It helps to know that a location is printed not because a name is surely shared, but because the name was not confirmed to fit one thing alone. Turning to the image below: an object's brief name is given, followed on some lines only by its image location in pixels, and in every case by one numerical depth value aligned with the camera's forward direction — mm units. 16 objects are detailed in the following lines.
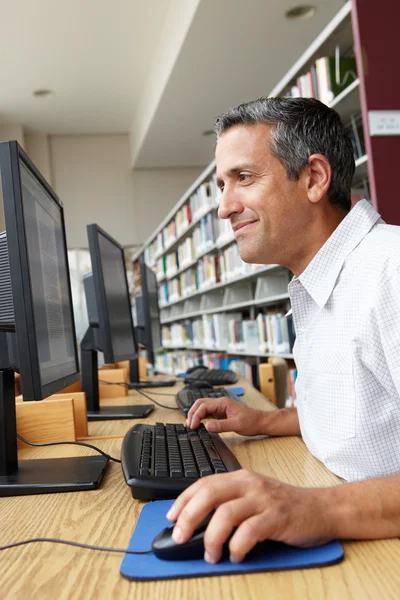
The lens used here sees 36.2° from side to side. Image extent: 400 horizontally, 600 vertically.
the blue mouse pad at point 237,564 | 559
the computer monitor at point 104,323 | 1662
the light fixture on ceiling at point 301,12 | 4637
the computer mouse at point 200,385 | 2102
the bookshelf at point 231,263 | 2361
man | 581
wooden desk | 522
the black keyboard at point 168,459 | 805
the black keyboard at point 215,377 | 2379
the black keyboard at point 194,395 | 1625
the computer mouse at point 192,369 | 3111
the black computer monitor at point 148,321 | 2727
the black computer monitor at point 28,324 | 900
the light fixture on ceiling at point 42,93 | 7039
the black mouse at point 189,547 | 572
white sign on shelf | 2336
